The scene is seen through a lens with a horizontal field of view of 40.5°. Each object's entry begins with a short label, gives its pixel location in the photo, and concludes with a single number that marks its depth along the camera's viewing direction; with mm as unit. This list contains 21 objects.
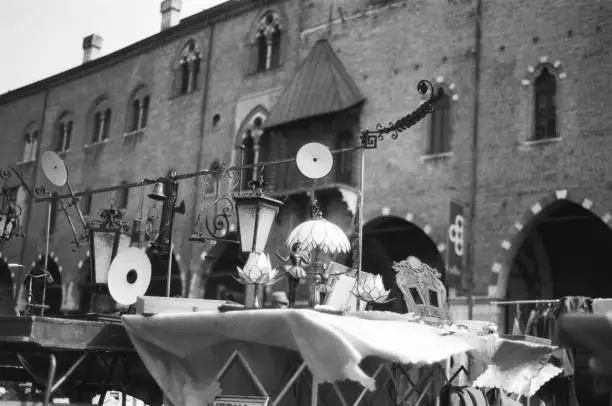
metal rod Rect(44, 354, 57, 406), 4664
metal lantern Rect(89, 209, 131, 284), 6893
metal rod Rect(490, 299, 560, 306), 13389
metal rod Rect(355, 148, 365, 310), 6568
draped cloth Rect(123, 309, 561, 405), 4008
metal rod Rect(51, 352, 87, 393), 4754
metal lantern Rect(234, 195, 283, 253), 6445
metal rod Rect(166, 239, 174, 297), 6410
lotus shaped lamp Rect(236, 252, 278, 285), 6116
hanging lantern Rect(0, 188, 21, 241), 10227
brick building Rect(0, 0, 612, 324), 14570
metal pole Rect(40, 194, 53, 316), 6948
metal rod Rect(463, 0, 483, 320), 14898
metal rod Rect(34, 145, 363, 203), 7168
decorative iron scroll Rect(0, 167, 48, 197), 9245
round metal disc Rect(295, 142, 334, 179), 7184
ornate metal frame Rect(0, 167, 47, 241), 10219
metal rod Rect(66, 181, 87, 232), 7746
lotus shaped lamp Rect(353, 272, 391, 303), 6363
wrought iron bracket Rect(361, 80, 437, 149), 6613
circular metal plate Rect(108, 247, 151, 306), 5852
